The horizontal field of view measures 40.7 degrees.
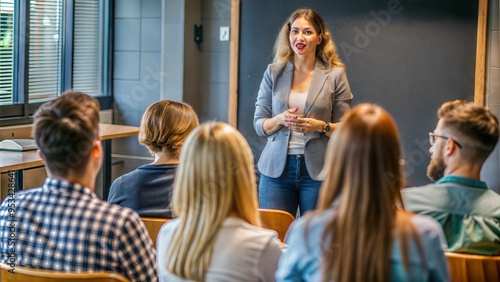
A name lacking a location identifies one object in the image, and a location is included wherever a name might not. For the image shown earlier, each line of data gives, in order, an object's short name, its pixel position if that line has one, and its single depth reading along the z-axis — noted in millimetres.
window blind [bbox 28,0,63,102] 4723
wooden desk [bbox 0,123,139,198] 3504
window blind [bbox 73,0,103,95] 5207
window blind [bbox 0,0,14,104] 4441
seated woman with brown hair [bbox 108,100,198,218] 2465
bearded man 1943
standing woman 3184
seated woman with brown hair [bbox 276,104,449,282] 1471
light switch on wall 4973
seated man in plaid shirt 1761
